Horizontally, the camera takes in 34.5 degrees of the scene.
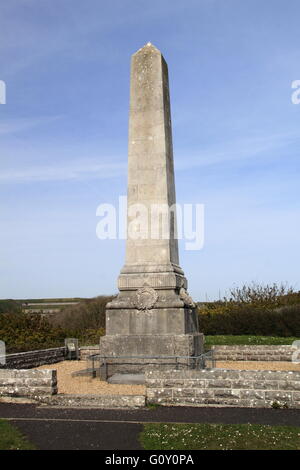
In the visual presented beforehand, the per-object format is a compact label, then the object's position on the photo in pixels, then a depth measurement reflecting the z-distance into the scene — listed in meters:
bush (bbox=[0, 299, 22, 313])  29.28
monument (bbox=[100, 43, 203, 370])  11.59
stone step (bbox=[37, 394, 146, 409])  8.60
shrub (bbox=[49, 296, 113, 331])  27.31
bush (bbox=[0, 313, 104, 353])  17.58
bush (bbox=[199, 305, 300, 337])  22.47
